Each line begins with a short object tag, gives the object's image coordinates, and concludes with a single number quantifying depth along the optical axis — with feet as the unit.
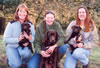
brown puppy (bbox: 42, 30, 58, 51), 9.61
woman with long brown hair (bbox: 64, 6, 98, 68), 10.34
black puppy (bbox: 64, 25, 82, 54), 10.10
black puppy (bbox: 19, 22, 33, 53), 10.36
